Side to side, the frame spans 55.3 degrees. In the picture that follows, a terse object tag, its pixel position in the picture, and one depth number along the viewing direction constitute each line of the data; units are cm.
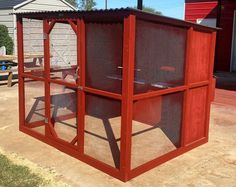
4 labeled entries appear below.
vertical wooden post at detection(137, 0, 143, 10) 879
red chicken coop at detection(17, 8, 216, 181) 277
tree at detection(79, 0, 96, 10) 5113
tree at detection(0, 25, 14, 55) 1093
